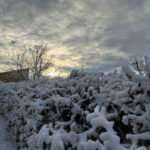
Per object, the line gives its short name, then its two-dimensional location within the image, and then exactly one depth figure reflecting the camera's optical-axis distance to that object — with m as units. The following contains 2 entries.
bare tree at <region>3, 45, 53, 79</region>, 24.83
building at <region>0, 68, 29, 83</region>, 24.90
